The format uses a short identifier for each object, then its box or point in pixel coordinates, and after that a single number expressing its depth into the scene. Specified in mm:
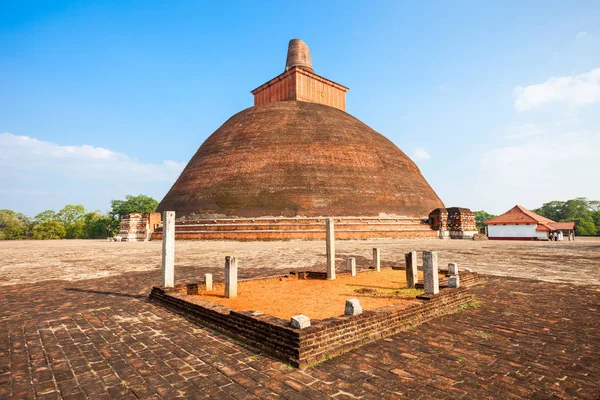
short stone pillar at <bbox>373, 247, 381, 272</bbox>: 9090
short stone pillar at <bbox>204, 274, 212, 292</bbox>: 6859
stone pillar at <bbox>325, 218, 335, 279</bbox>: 7719
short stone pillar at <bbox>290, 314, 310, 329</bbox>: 3637
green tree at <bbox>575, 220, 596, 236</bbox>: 53000
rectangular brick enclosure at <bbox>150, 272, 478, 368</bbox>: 3518
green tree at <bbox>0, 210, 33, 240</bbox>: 51375
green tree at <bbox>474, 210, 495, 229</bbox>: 87438
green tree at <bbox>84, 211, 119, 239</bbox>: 50281
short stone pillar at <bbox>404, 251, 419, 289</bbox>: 6770
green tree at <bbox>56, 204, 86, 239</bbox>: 58500
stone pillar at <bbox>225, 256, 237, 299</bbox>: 6028
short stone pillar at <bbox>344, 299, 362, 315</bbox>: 4203
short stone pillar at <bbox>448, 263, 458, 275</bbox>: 7227
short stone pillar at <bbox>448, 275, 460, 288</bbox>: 6105
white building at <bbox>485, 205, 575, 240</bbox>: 32812
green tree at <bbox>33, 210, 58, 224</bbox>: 59719
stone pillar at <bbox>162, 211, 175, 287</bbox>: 6484
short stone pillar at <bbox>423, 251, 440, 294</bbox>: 5723
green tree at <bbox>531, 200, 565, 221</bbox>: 64250
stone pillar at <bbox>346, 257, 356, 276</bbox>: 8159
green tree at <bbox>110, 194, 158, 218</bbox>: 52250
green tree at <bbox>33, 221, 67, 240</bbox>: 50031
